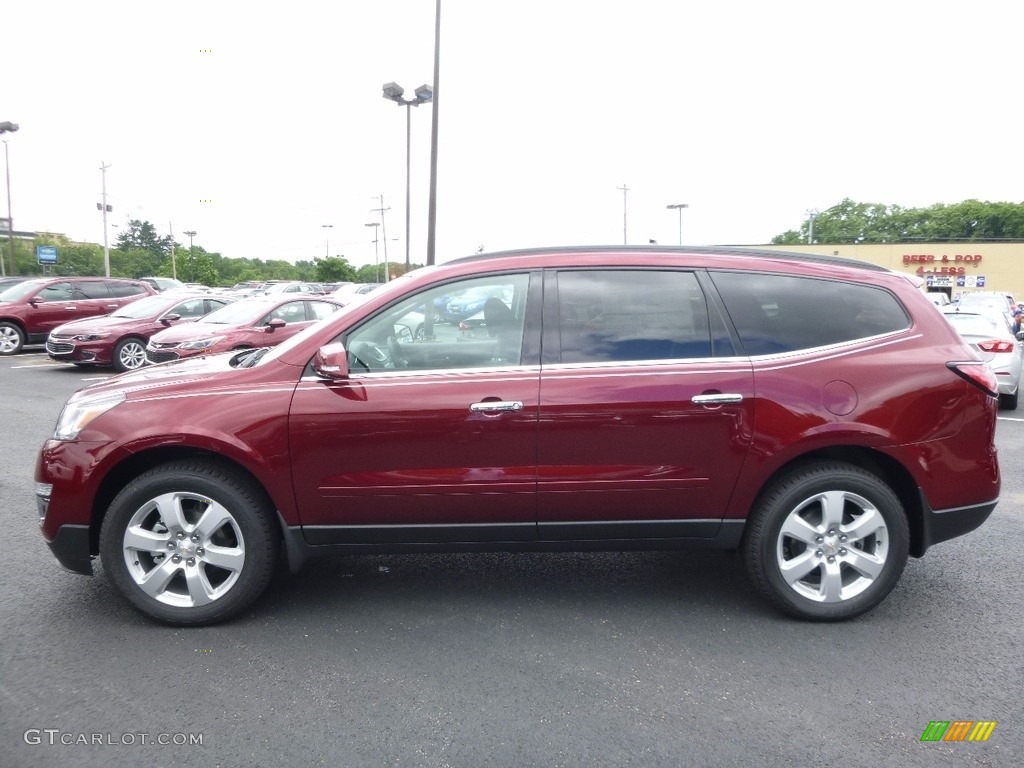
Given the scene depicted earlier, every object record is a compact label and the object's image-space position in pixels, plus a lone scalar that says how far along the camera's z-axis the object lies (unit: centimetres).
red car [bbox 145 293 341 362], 1276
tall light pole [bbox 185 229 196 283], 7649
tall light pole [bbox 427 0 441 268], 1686
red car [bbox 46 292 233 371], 1459
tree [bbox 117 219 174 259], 11469
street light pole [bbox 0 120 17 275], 3309
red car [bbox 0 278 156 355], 1766
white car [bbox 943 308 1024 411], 1041
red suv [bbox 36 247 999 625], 370
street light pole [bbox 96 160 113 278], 5606
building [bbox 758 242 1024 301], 5372
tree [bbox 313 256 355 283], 7331
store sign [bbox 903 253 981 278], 5425
